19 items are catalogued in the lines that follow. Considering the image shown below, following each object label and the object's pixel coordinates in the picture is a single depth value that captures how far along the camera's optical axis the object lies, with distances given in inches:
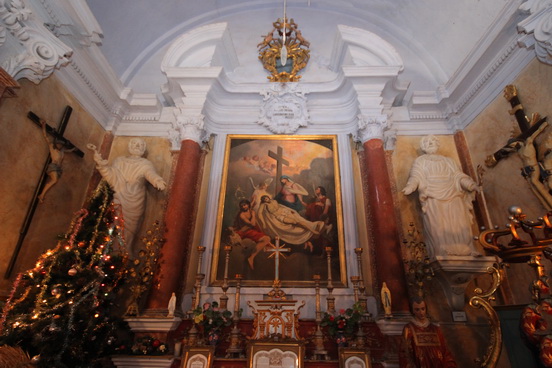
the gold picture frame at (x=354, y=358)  155.6
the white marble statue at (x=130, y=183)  226.4
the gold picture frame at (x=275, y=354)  156.6
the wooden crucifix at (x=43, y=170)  182.4
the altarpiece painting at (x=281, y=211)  223.0
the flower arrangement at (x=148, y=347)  173.3
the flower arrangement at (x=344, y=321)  173.3
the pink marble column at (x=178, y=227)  200.5
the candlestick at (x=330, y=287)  186.2
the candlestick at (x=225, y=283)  192.1
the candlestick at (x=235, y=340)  175.1
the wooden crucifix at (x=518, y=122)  182.1
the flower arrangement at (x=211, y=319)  176.9
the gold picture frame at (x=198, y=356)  156.3
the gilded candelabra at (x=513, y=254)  89.2
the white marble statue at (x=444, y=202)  204.1
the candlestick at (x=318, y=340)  171.2
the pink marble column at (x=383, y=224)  200.2
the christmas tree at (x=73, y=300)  140.8
